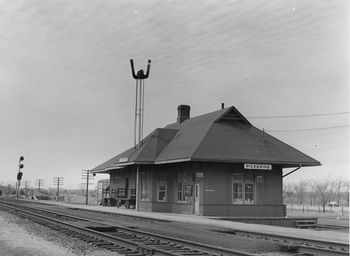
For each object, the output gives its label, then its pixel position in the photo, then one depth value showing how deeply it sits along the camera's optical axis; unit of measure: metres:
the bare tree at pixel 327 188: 82.36
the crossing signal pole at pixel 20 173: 53.02
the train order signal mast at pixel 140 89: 35.69
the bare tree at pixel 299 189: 94.05
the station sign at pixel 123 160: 33.70
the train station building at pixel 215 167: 28.36
